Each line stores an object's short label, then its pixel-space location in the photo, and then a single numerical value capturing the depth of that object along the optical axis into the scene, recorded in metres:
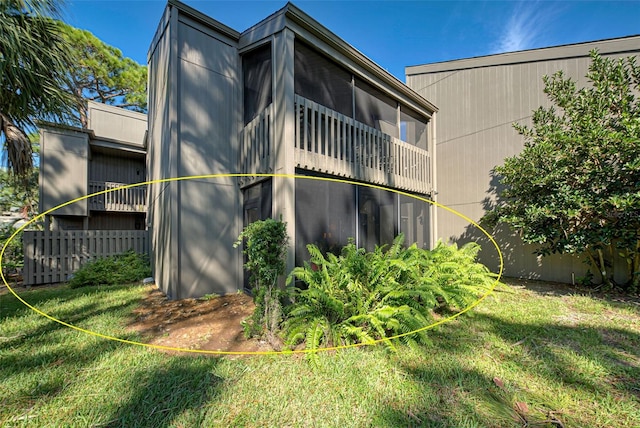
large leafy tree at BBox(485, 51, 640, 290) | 4.32
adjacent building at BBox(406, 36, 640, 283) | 6.02
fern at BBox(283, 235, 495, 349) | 2.89
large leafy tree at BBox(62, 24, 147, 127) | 13.59
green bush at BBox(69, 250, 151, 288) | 5.84
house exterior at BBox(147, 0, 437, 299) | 4.26
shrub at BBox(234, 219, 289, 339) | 3.08
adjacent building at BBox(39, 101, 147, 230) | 8.48
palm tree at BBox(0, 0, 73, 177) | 3.64
